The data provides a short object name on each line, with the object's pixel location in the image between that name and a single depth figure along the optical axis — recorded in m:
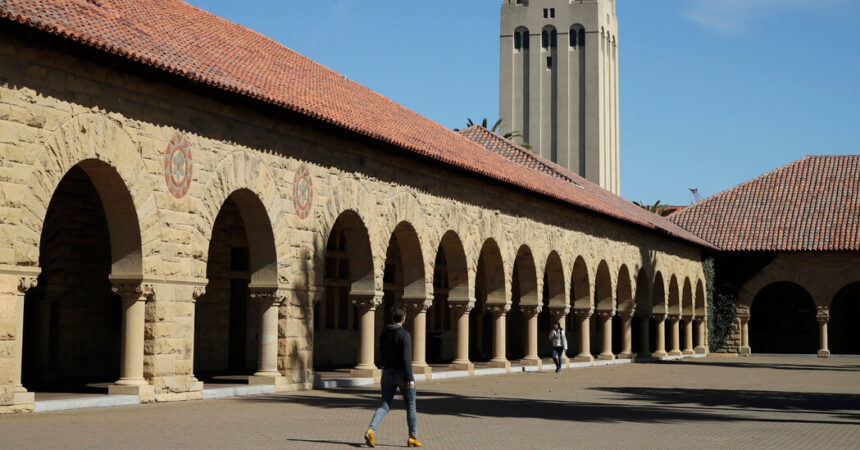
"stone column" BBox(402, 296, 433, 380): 23.19
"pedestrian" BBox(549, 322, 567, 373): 28.51
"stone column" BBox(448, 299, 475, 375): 25.42
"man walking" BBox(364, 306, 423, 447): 11.06
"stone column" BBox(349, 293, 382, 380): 21.23
